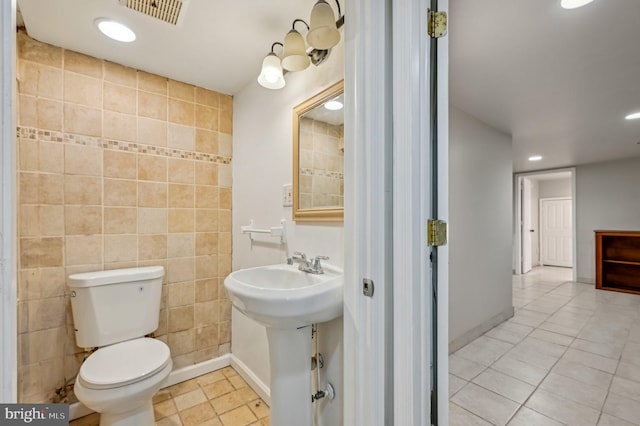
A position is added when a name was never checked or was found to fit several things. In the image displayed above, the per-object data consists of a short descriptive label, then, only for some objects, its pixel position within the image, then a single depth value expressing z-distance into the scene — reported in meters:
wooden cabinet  4.46
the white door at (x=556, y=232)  6.49
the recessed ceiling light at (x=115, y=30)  1.44
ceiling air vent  1.30
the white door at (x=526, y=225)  5.89
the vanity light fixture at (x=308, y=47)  1.13
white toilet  1.27
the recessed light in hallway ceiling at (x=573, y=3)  1.31
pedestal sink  1.01
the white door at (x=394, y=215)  0.89
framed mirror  1.39
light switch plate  1.65
